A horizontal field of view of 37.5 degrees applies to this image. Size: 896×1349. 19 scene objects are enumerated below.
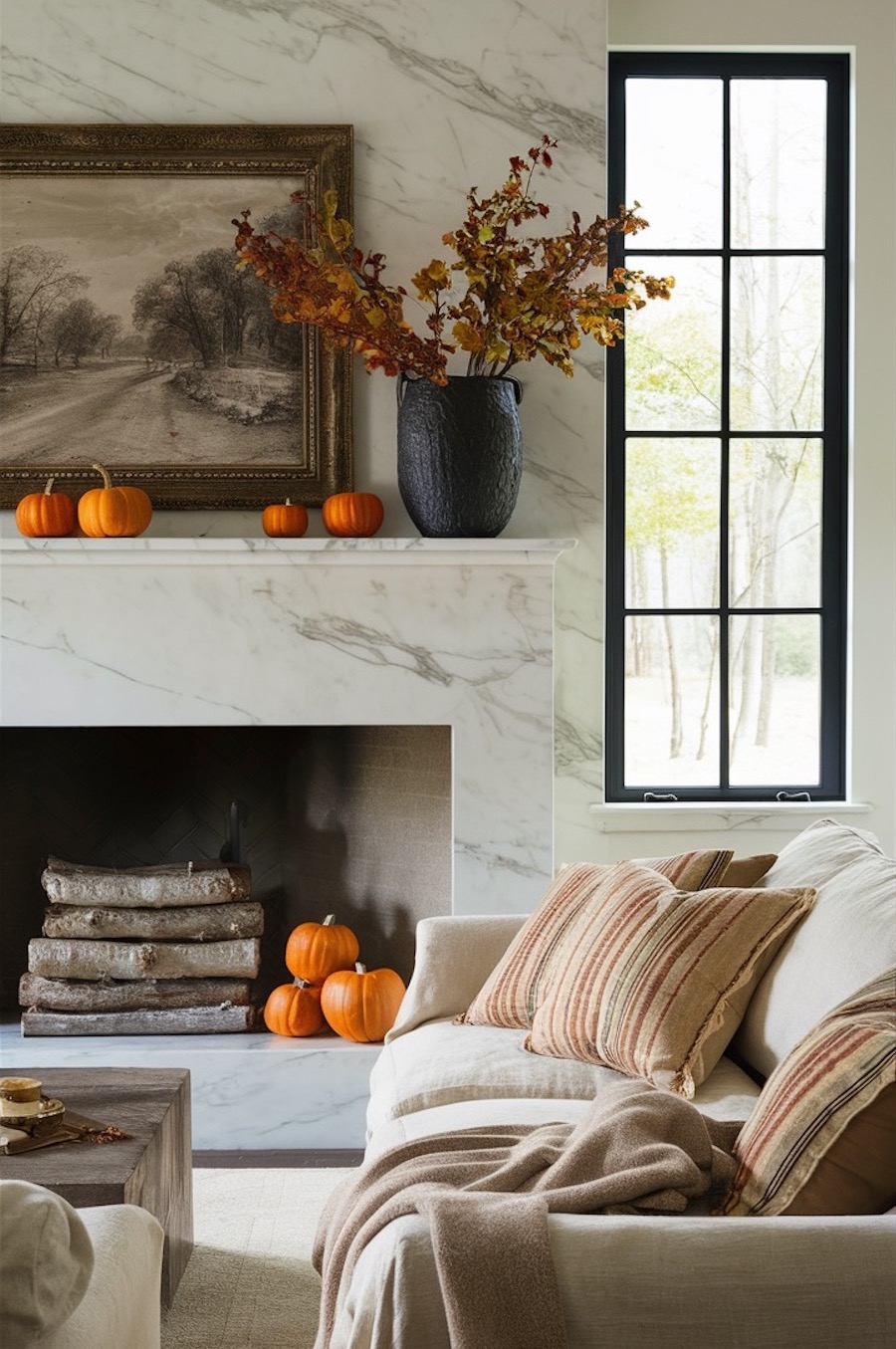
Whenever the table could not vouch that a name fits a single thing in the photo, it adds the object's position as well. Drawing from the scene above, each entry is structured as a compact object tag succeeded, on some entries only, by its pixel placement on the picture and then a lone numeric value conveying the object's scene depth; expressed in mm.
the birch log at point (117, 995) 3469
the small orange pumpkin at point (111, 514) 3305
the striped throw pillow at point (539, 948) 2559
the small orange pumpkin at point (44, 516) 3326
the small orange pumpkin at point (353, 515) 3344
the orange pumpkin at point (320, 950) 3473
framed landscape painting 3477
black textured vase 3236
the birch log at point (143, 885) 3500
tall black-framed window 3842
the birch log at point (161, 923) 3492
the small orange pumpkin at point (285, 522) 3350
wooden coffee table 1995
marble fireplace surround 3297
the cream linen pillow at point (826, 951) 1971
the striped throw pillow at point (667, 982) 2219
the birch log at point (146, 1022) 3447
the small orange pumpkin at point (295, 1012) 3412
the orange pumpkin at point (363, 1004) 3322
